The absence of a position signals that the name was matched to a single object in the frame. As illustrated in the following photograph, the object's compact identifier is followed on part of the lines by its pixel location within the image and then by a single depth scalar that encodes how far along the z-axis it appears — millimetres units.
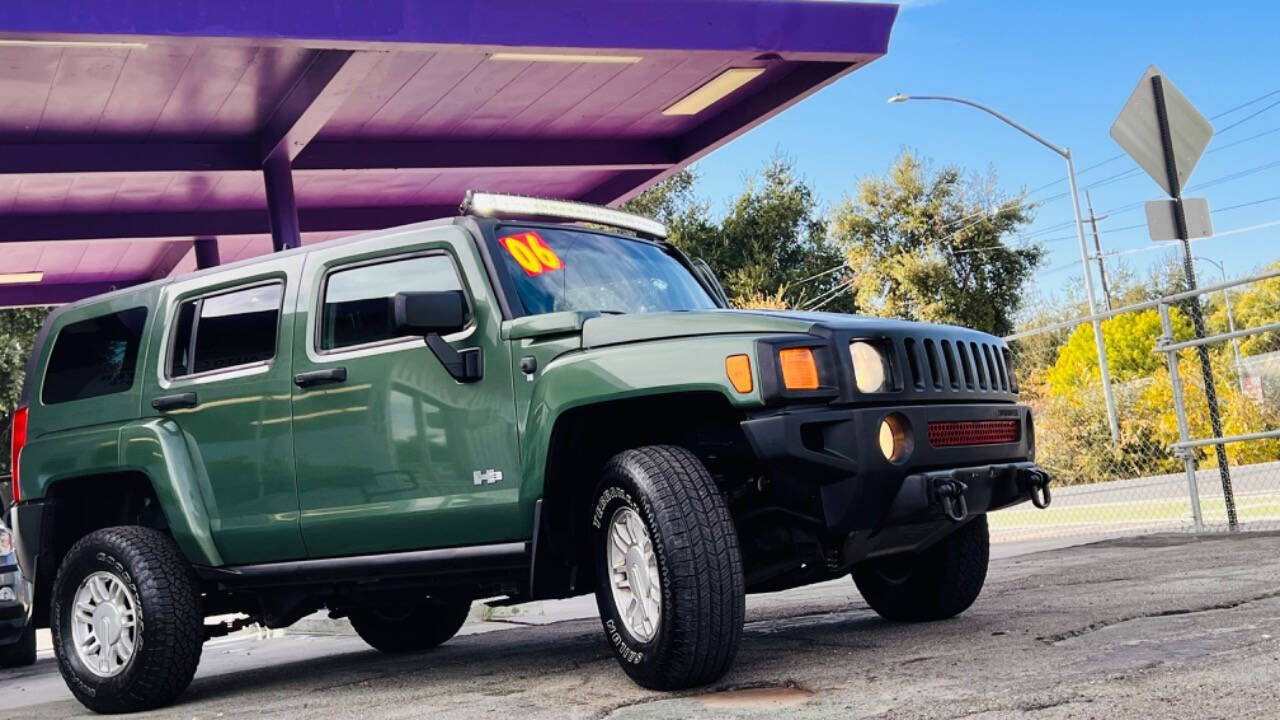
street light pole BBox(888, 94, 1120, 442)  13102
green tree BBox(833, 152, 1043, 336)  41062
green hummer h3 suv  5160
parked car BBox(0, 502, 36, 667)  9297
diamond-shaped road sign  10508
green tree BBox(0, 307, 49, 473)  30562
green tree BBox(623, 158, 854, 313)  42906
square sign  10320
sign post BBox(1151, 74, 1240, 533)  9977
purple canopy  10930
